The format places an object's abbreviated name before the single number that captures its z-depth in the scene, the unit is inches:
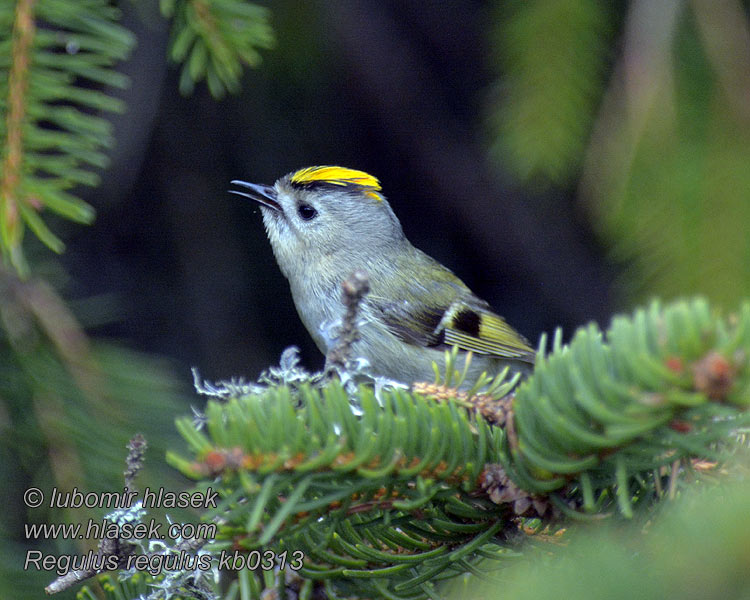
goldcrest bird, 105.1
